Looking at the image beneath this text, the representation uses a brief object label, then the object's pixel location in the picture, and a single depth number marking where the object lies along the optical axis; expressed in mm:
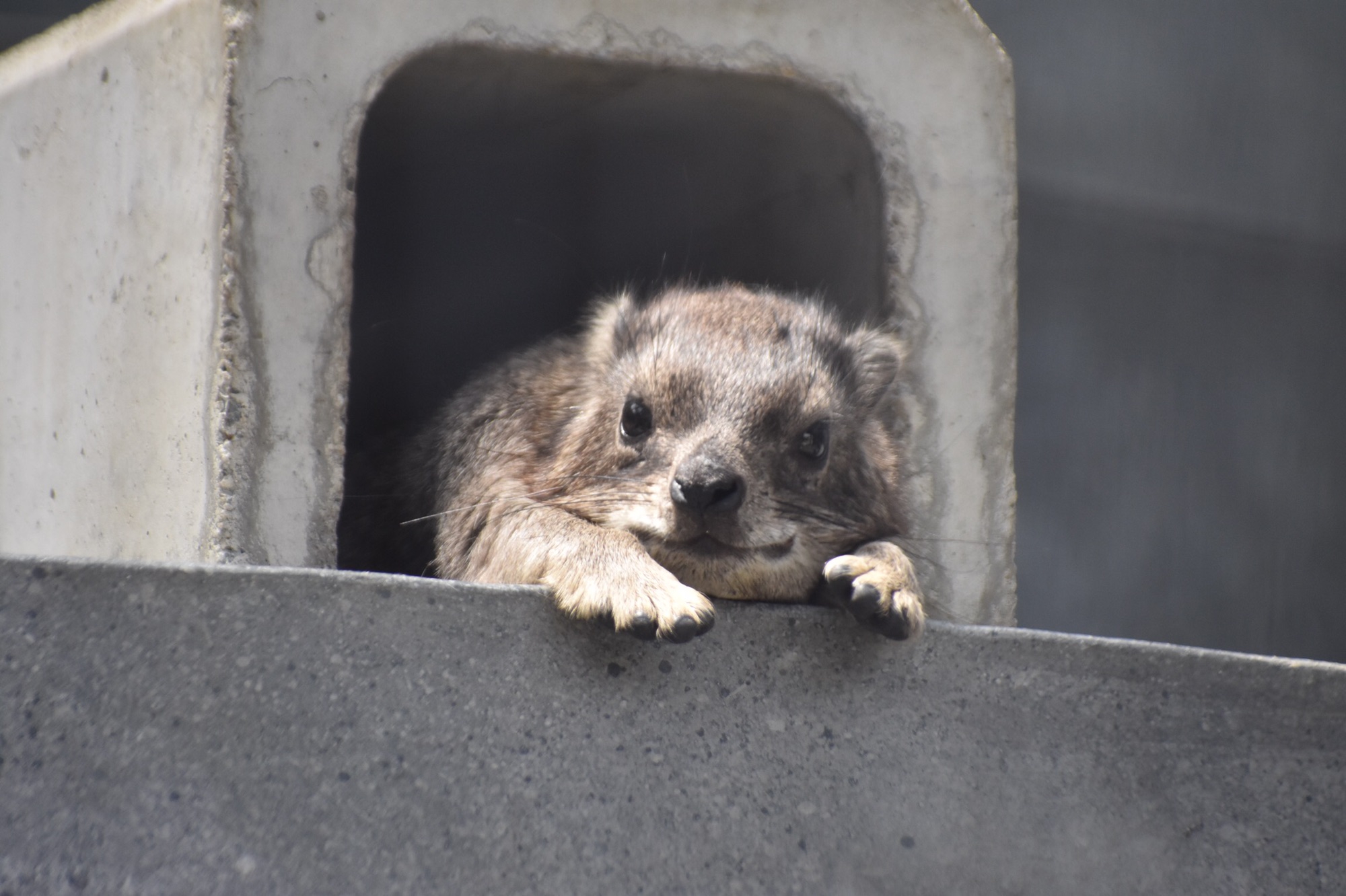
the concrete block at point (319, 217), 7961
